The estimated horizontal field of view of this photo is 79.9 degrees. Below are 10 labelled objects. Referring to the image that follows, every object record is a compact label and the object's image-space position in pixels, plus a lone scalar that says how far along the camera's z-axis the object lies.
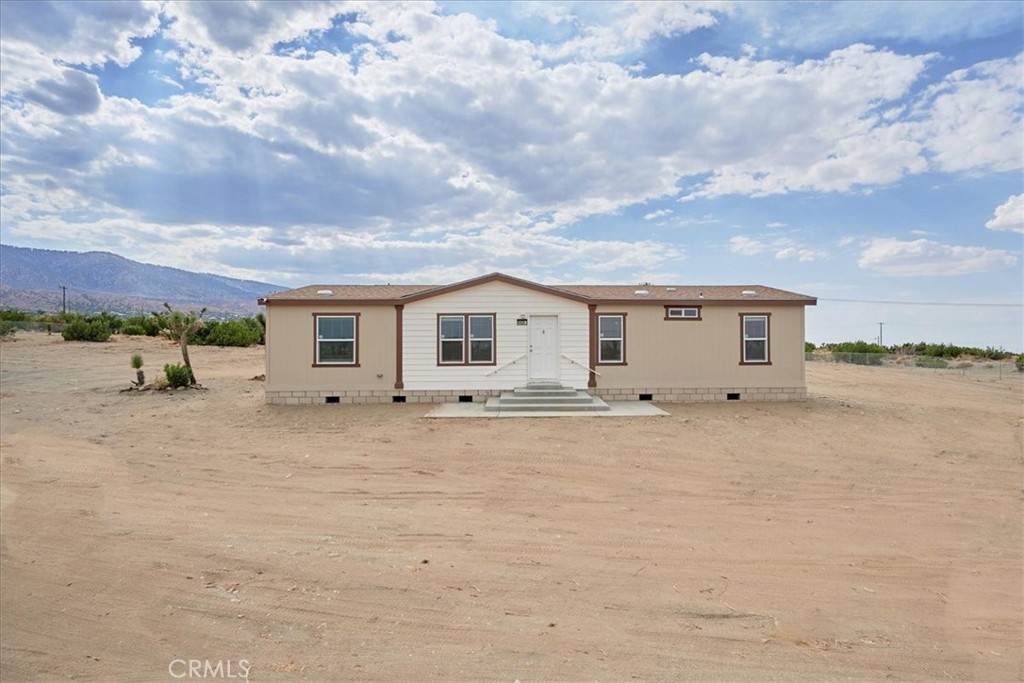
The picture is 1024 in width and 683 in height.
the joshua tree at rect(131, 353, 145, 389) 20.15
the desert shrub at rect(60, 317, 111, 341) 36.22
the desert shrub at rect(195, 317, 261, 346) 40.28
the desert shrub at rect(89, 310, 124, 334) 42.18
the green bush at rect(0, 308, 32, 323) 42.00
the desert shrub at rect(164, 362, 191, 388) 20.35
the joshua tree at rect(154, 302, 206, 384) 21.77
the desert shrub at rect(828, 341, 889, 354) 41.25
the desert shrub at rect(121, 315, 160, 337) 42.28
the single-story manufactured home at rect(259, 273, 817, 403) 17.56
